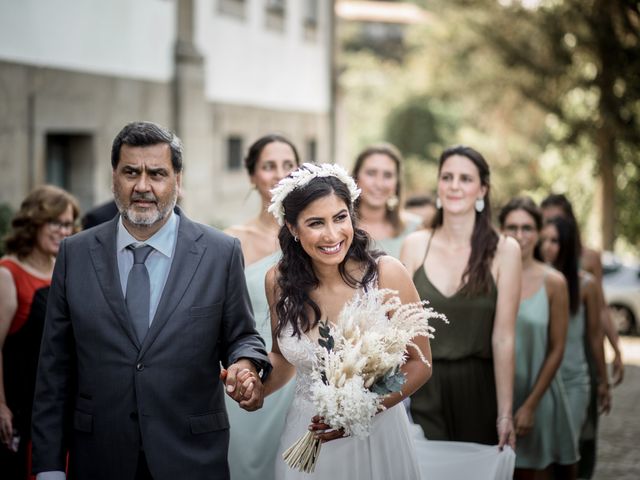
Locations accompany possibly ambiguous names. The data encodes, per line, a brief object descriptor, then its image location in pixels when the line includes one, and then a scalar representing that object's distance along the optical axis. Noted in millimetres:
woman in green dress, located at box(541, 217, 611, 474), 7832
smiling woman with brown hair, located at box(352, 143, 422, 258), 8031
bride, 4879
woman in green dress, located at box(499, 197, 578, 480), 7031
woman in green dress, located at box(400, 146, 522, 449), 6250
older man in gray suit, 4457
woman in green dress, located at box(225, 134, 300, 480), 6492
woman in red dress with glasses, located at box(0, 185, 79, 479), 6156
